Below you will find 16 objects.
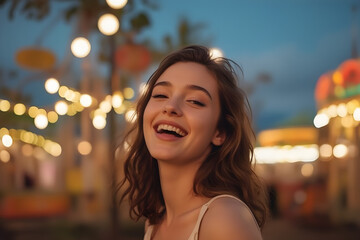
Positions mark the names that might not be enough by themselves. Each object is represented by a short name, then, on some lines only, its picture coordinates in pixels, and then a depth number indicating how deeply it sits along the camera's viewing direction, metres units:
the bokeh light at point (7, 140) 10.41
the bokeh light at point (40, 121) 10.28
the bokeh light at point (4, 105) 10.13
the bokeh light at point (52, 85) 8.48
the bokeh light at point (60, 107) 10.60
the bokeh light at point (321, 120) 13.25
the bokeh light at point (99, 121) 10.83
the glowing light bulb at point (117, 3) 5.47
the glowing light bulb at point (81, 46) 6.44
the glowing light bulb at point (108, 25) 5.93
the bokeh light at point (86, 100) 8.83
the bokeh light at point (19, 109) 10.43
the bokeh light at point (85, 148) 11.84
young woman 1.54
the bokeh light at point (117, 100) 9.45
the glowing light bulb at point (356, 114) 10.96
